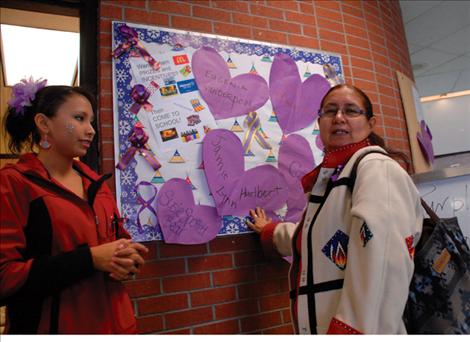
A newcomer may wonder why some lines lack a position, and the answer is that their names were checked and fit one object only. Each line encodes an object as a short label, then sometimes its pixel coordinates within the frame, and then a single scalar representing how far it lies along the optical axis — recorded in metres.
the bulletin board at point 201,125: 1.39
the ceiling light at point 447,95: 4.47
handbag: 0.87
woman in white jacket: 0.83
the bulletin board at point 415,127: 2.22
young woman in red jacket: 0.81
